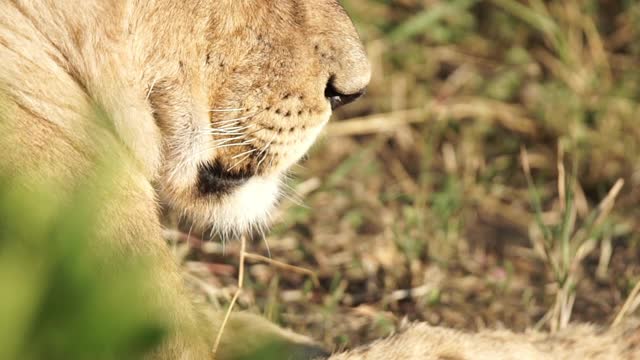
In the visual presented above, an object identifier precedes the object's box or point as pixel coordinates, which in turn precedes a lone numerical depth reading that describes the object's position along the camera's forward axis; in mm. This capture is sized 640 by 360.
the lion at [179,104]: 5505
